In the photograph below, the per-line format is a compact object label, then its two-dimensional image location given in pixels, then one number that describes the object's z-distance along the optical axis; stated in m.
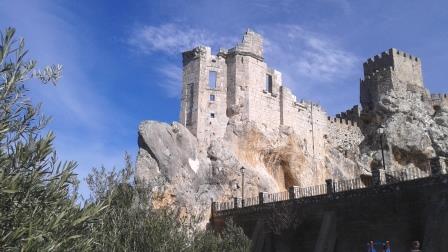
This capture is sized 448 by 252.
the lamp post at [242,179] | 34.33
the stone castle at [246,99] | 37.22
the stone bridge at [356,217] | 21.39
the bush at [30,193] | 6.45
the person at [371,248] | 19.55
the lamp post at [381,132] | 45.62
